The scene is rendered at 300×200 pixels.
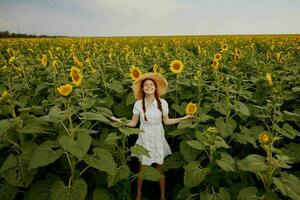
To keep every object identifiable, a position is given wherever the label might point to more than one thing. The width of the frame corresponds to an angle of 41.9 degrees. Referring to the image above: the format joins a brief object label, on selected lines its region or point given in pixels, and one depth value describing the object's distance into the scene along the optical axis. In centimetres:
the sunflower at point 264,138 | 283
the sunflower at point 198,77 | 456
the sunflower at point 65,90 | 305
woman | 409
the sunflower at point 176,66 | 486
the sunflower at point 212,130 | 313
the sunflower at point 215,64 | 506
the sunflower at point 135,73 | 466
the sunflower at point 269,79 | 416
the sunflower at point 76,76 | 369
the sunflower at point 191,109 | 370
